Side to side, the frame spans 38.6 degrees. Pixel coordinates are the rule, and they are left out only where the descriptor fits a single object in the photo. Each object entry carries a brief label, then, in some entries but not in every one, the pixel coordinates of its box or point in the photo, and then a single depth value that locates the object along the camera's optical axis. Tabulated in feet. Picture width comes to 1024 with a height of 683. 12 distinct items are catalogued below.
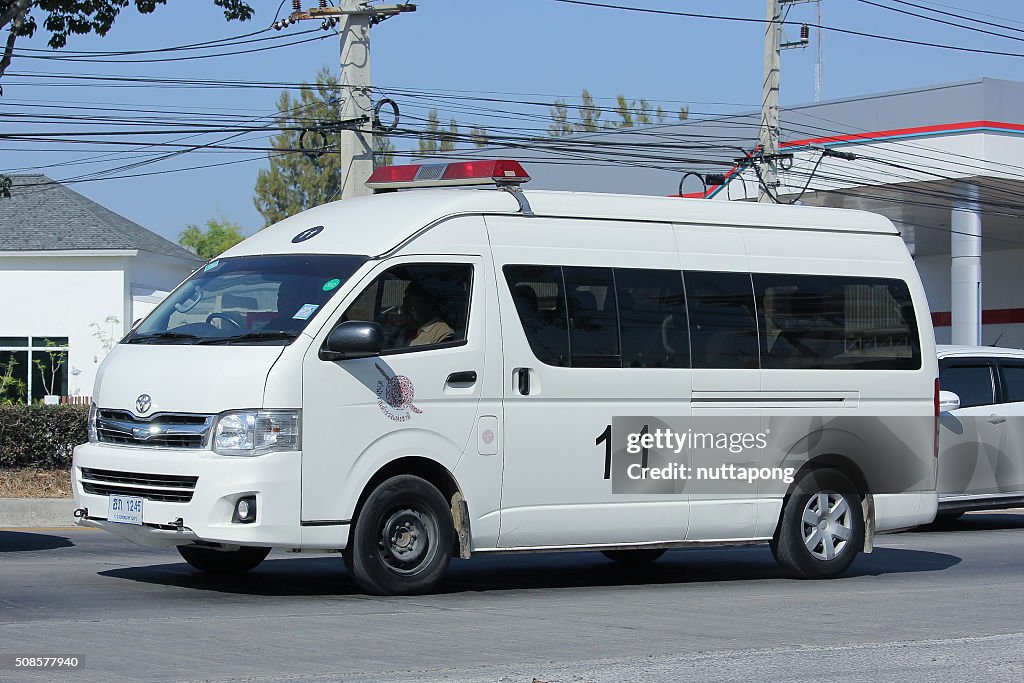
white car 52.31
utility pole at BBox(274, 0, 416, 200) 73.10
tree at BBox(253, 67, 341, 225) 255.50
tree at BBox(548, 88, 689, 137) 288.92
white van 30.83
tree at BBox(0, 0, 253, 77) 60.85
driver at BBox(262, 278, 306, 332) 31.50
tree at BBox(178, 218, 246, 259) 261.65
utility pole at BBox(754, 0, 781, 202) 90.99
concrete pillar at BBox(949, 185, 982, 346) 112.68
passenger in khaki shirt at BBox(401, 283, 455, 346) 32.76
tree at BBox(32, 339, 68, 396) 122.42
